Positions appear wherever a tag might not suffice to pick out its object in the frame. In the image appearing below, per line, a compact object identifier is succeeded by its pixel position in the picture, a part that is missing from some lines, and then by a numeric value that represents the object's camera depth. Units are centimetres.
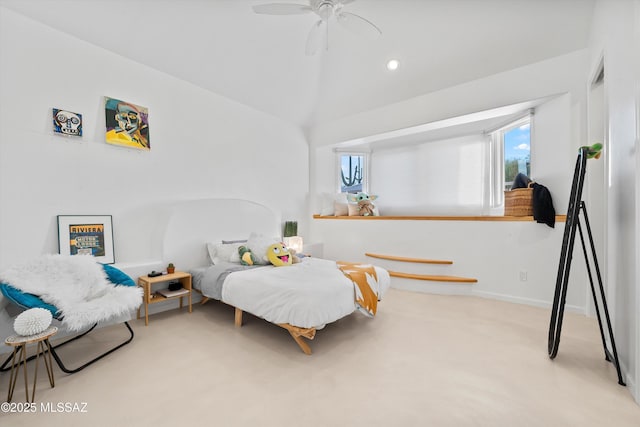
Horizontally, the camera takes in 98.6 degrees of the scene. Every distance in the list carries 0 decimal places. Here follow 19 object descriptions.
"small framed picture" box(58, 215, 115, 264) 253
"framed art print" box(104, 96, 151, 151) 284
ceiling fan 232
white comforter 207
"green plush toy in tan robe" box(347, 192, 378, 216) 502
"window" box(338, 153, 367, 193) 562
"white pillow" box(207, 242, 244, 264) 343
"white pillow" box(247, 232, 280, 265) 317
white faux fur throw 190
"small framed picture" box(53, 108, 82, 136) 252
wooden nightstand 277
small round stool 154
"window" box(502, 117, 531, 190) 371
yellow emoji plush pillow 309
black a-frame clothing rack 191
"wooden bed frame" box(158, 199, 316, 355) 324
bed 213
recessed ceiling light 372
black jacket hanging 302
